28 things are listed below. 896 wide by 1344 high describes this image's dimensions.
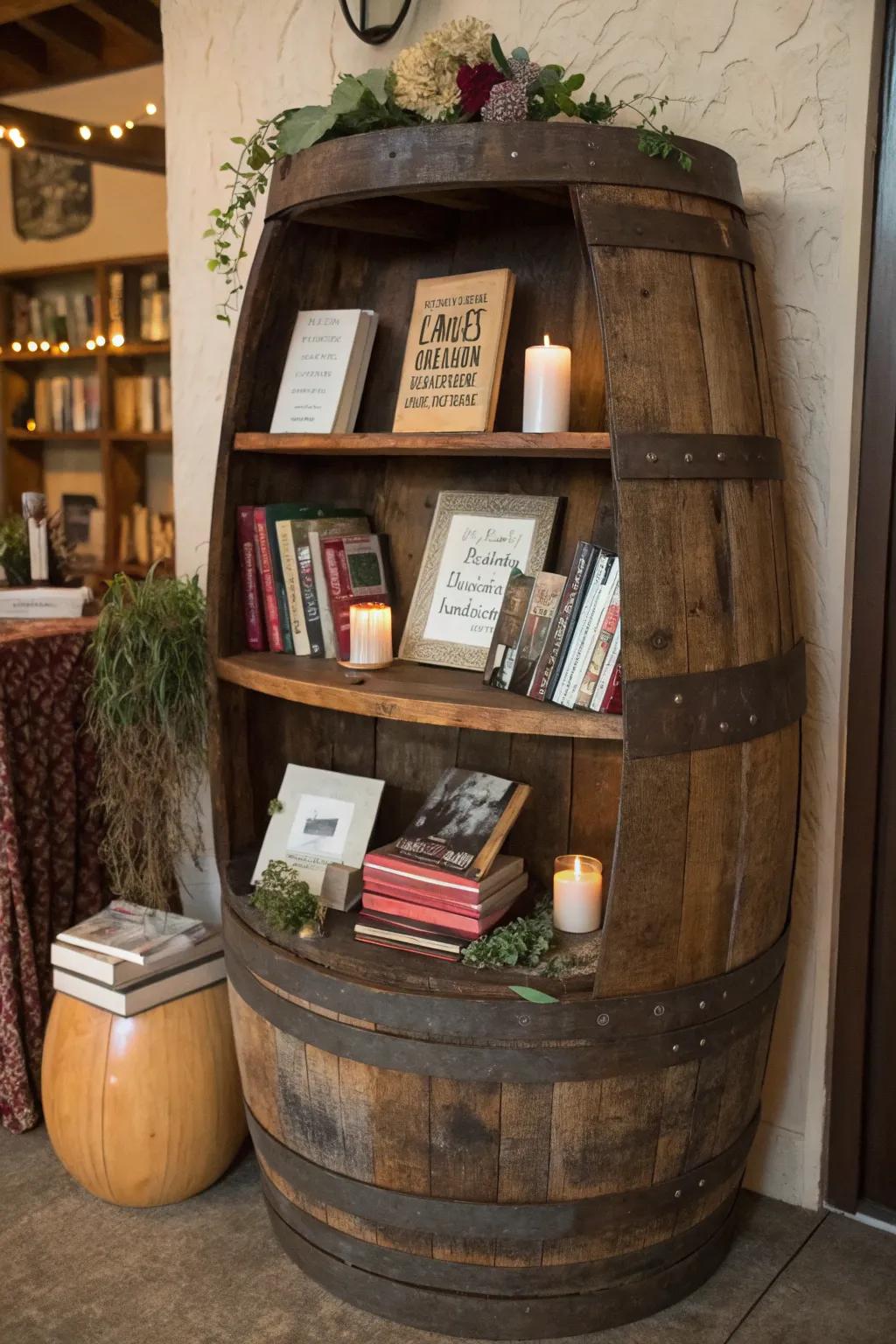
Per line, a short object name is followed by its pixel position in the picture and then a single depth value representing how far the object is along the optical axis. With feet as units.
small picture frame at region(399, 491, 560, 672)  6.62
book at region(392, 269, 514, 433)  6.24
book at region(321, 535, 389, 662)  6.89
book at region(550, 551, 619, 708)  5.74
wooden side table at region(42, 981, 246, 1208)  6.98
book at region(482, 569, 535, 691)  6.14
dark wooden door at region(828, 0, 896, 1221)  6.20
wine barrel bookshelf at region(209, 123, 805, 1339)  5.35
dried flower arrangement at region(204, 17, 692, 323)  5.53
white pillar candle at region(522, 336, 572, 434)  5.88
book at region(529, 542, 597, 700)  5.81
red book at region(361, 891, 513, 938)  6.07
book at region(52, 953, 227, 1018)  7.06
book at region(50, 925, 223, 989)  7.10
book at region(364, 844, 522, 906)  6.06
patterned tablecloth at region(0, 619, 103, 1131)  7.64
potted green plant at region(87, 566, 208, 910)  7.29
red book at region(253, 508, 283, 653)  6.98
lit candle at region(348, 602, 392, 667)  6.55
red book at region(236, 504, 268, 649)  7.01
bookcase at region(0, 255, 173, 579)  17.25
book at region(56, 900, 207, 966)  7.19
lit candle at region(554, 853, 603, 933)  6.19
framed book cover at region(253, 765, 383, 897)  6.81
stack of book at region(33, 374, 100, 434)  18.25
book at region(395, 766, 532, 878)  6.19
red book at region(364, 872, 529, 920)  6.08
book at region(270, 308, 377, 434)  6.67
